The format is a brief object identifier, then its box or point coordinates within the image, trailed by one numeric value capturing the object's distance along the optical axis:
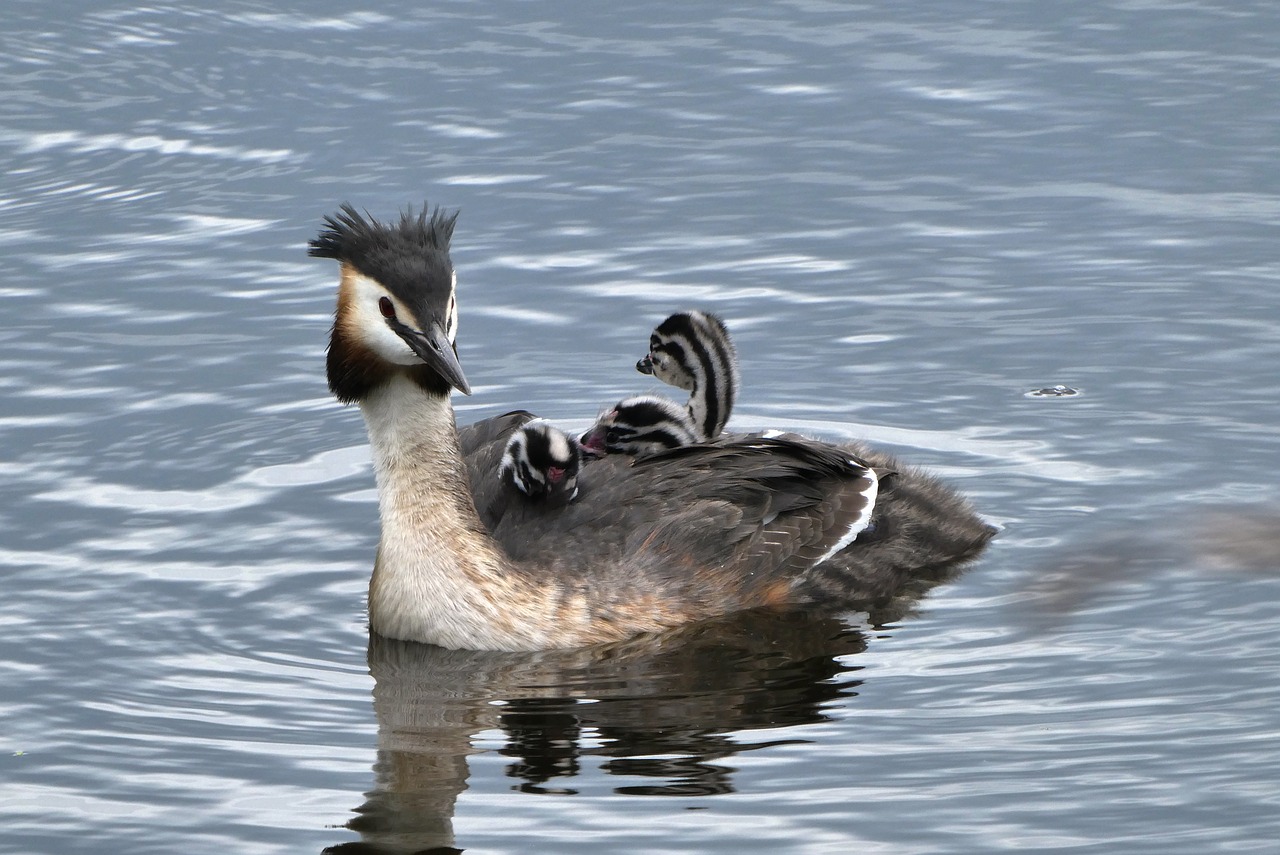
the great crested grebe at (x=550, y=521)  17.48
